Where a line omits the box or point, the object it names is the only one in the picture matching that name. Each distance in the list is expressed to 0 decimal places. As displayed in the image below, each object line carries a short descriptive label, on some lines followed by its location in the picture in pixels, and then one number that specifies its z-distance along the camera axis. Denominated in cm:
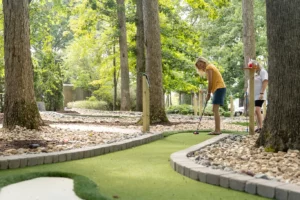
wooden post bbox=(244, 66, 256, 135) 627
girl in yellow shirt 668
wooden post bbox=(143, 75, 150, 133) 690
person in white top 682
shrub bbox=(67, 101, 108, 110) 2391
